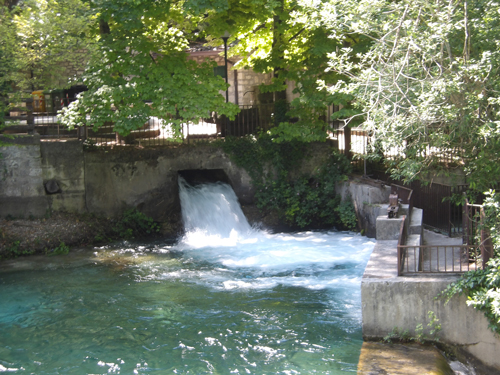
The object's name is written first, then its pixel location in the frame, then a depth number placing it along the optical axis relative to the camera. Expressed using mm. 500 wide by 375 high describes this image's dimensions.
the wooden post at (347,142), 16891
